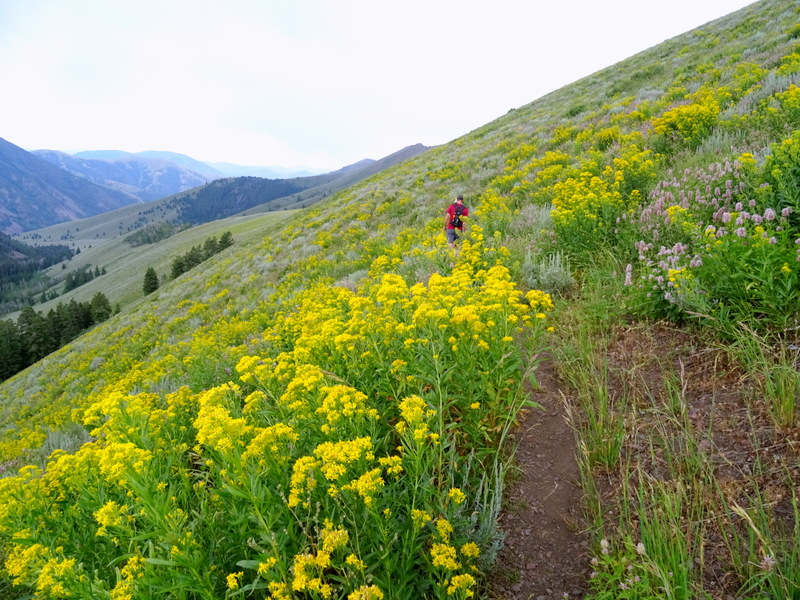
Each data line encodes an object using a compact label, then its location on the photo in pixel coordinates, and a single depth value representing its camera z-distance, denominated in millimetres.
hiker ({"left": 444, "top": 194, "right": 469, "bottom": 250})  9508
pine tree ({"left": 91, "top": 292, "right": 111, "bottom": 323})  56594
